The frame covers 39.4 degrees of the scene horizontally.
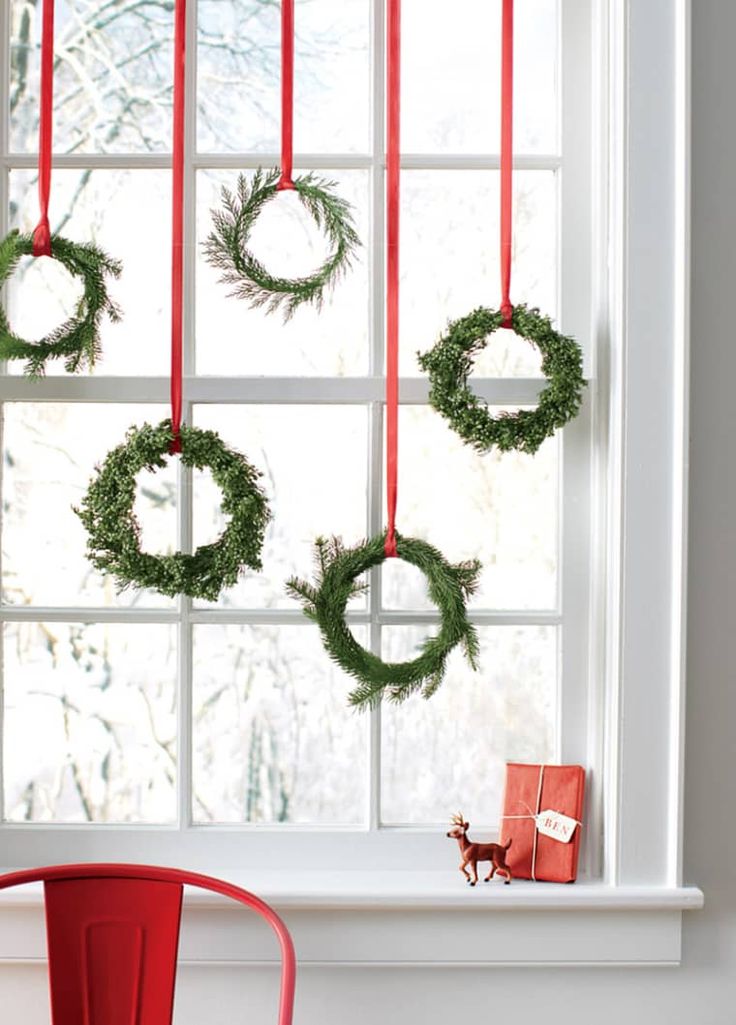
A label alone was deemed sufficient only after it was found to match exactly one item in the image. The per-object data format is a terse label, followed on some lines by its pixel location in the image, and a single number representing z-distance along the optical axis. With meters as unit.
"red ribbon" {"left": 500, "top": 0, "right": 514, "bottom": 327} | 1.79
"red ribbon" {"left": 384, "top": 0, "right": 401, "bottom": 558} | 1.81
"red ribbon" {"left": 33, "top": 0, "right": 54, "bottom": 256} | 1.79
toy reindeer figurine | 1.76
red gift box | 1.79
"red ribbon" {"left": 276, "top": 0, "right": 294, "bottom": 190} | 1.79
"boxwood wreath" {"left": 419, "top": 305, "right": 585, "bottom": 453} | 1.74
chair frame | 1.59
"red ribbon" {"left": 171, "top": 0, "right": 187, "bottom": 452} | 1.81
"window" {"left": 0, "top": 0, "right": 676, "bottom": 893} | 1.90
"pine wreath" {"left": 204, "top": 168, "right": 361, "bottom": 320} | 1.78
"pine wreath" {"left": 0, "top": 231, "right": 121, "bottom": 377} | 1.78
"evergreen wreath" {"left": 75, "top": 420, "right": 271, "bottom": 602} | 1.75
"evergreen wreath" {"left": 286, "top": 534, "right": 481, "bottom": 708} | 1.77
